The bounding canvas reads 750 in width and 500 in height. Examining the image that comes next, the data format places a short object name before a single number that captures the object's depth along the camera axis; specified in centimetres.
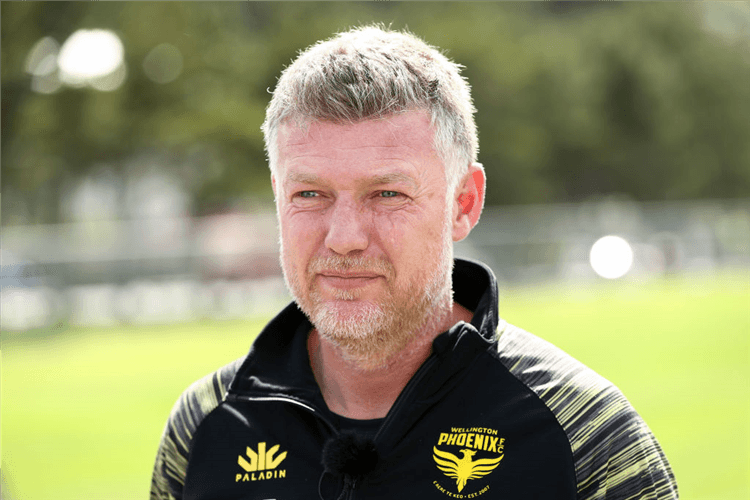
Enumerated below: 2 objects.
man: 513
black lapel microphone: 509
